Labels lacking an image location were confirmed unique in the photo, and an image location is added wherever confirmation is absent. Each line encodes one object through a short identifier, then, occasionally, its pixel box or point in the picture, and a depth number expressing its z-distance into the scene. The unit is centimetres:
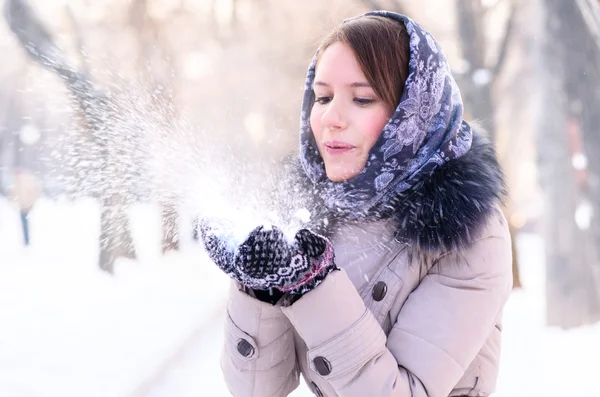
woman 103
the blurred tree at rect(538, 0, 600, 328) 454
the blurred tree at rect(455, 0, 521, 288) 514
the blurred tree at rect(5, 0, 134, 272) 274
